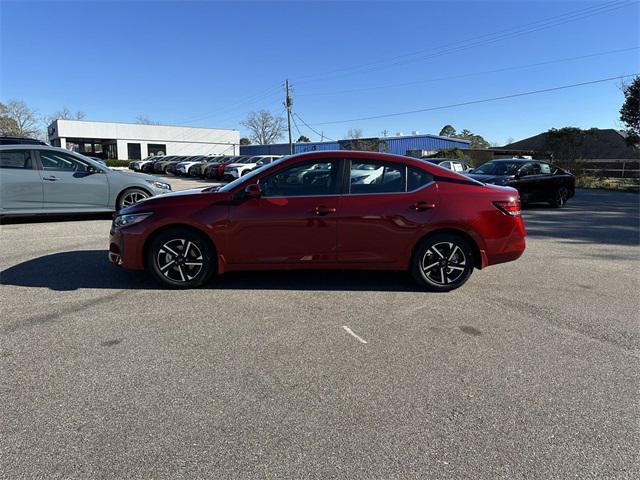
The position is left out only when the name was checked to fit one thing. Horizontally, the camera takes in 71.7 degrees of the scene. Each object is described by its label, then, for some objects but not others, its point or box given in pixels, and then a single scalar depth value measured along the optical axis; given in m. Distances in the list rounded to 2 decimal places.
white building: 58.84
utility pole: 50.88
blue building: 51.47
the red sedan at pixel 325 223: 4.92
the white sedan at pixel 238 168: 23.61
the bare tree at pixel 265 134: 104.75
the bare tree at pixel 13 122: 69.88
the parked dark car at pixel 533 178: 13.75
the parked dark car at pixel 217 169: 25.75
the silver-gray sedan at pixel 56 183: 8.92
